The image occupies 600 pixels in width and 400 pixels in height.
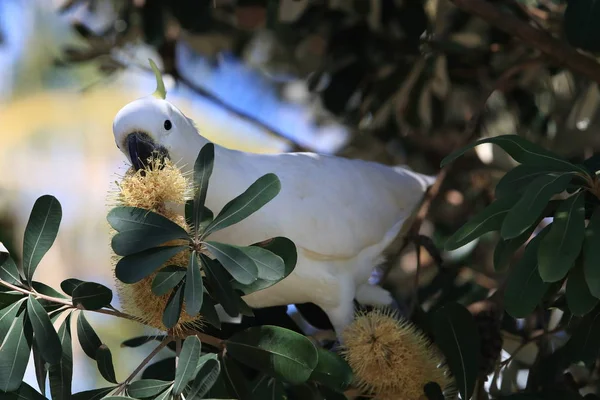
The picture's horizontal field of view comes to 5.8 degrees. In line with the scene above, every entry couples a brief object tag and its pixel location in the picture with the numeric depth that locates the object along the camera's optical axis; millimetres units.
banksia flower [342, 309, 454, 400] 4931
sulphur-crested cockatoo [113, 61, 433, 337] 5001
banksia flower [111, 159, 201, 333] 4876
